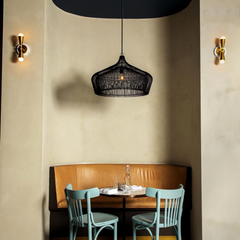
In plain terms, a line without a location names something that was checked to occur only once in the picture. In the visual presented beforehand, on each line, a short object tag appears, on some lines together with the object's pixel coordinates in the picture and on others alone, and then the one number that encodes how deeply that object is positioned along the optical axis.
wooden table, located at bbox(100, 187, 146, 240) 3.14
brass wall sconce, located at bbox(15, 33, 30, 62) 3.60
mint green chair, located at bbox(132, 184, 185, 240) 2.96
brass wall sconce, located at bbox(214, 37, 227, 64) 3.55
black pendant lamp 3.28
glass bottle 3.57
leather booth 3.80
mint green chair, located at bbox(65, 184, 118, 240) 2.97
